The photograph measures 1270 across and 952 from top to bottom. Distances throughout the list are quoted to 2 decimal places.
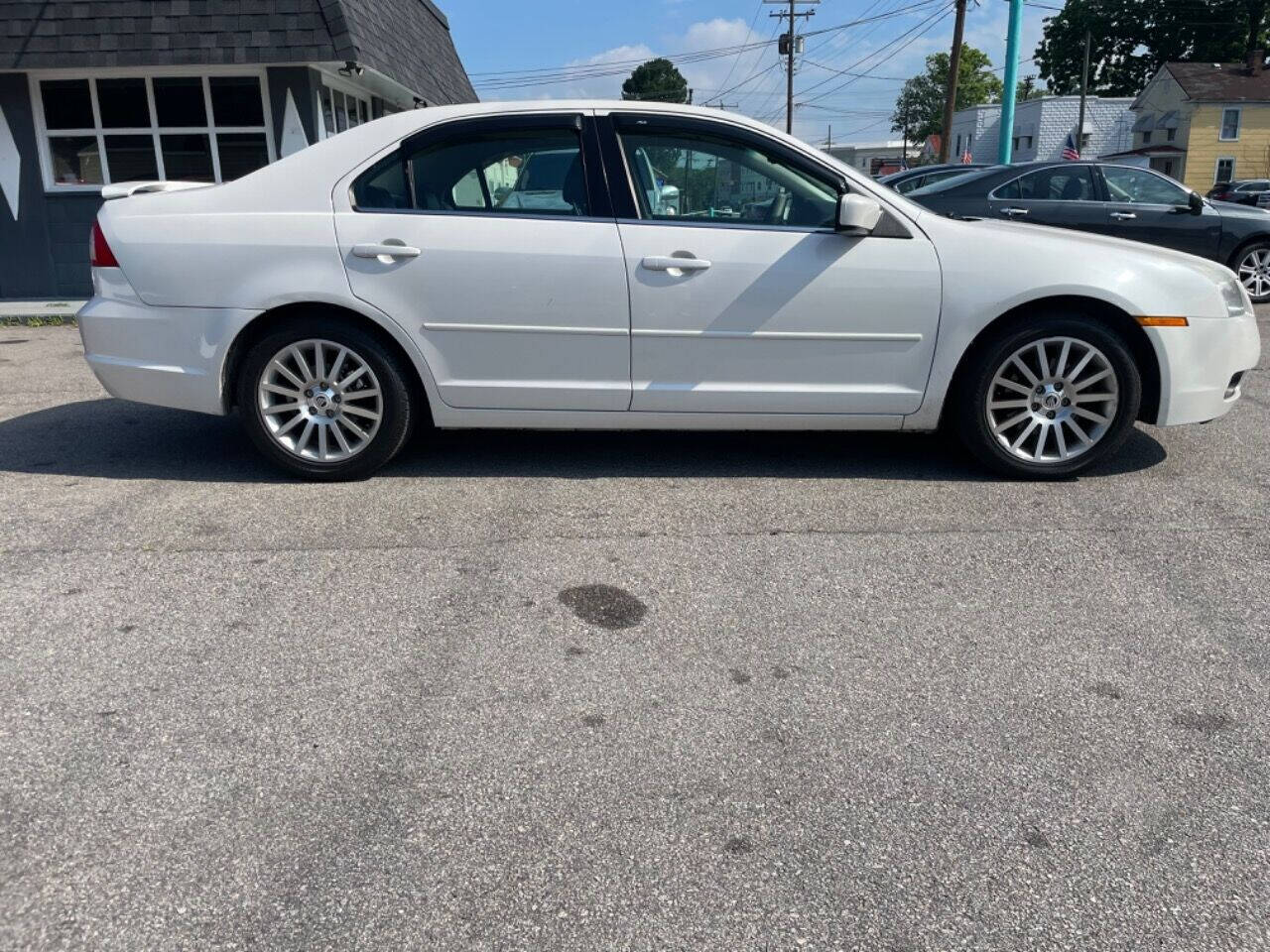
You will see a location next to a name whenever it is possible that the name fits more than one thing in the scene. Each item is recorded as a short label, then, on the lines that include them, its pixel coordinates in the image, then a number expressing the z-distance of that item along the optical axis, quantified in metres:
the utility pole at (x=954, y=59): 28.38
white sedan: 4.70
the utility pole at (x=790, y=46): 55.50
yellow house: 52.31
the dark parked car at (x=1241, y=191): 30.43
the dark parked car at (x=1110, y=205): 10.48
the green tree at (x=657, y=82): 96.38
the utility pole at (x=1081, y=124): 52.53
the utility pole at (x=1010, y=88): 18.83
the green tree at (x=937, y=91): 91.00
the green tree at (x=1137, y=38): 66.94
